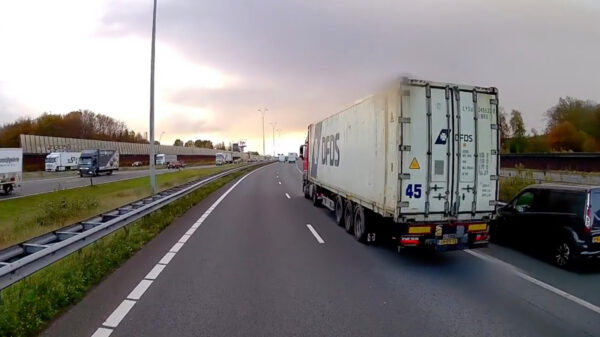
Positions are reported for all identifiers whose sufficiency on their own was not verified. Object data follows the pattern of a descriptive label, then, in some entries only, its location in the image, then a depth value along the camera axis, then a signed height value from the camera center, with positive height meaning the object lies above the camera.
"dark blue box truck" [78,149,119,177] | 48.28 -0.73
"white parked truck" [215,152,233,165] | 88.81 -0.30
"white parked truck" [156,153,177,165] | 89.56 -0.49
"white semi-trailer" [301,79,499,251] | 7.95 -0.04
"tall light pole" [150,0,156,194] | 18.67 +2.62
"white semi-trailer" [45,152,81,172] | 59.08 -0.81
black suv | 7.42 -1.11
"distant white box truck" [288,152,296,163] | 109.31 +0.41
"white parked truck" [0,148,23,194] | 26.58 -0.91
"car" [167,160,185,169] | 73.80 -1.40
